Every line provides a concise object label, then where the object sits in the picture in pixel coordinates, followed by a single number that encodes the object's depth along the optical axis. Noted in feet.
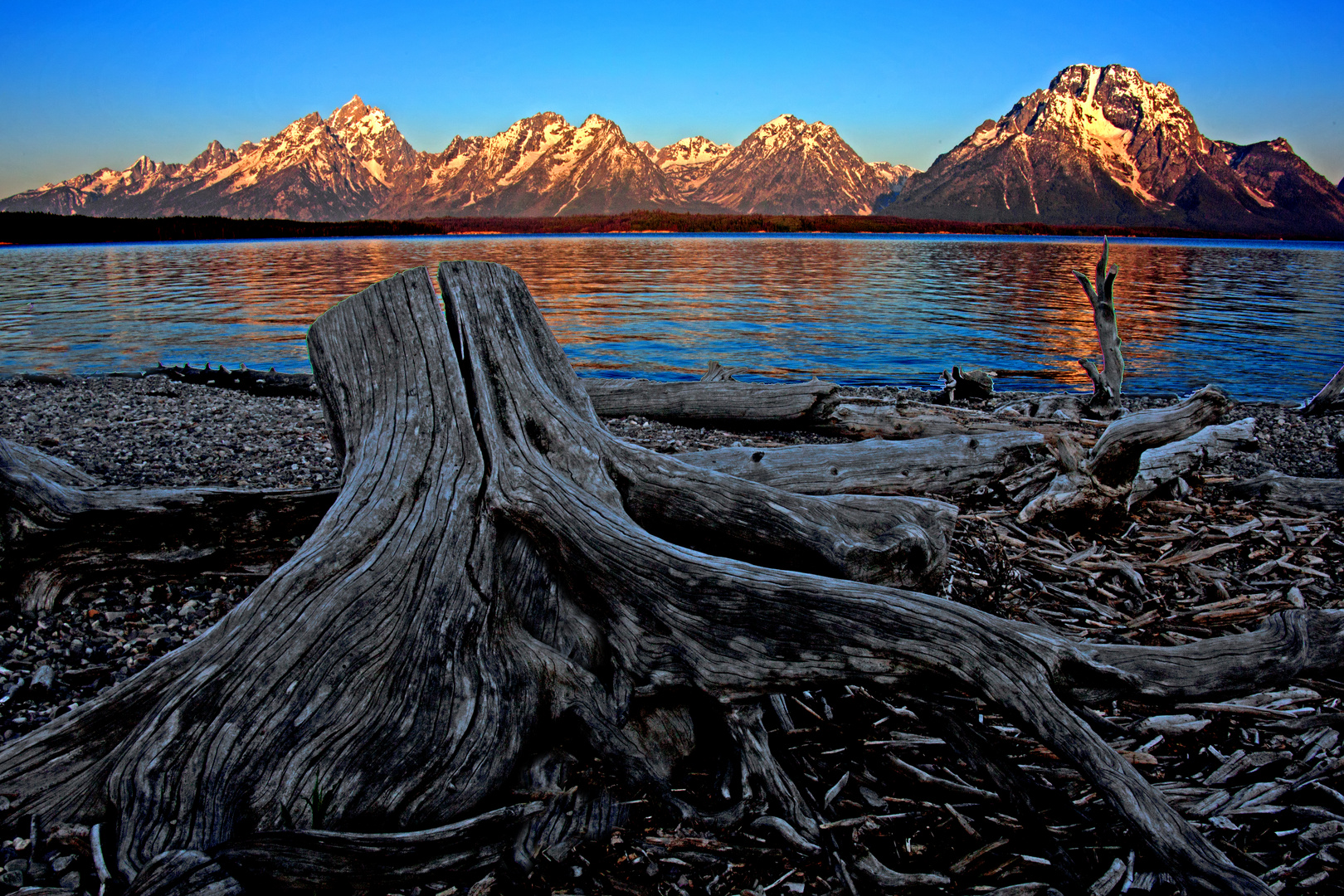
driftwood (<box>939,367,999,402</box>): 37.01
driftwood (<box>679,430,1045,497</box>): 17.79
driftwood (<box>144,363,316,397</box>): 39.32
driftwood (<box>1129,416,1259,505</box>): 19.70
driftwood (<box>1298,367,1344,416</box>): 35.35
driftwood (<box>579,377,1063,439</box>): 26.02
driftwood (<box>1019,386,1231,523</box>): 17.78
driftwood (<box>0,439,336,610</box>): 12.72
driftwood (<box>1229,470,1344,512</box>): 18.80
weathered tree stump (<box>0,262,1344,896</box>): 7.59
